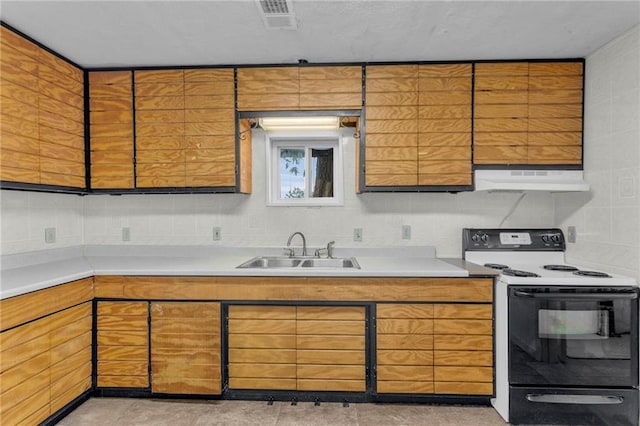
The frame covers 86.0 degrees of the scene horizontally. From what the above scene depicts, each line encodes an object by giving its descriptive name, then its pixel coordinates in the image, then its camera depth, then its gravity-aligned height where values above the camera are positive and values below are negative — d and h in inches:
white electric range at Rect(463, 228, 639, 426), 78.5 -32.4
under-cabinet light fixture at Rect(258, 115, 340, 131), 102.7 +26.9
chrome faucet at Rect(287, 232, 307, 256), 109.4 -10.9
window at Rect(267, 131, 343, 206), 114.9 +13.5
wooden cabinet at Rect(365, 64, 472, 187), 98.3 +24.5
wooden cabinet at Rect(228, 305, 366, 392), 88.4 -35.8
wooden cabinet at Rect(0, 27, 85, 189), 78.9 +23.8
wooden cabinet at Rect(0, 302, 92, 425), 68.6 -34.7
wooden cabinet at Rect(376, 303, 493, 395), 86.7 -35.4
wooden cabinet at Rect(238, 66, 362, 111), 98.7 +35.3
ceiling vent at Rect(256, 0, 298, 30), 71.7 +42.8
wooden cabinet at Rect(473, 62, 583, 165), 96.4 +27.4
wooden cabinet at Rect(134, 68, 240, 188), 100.7 +24.4
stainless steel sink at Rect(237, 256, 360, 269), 106.1 -16.5
